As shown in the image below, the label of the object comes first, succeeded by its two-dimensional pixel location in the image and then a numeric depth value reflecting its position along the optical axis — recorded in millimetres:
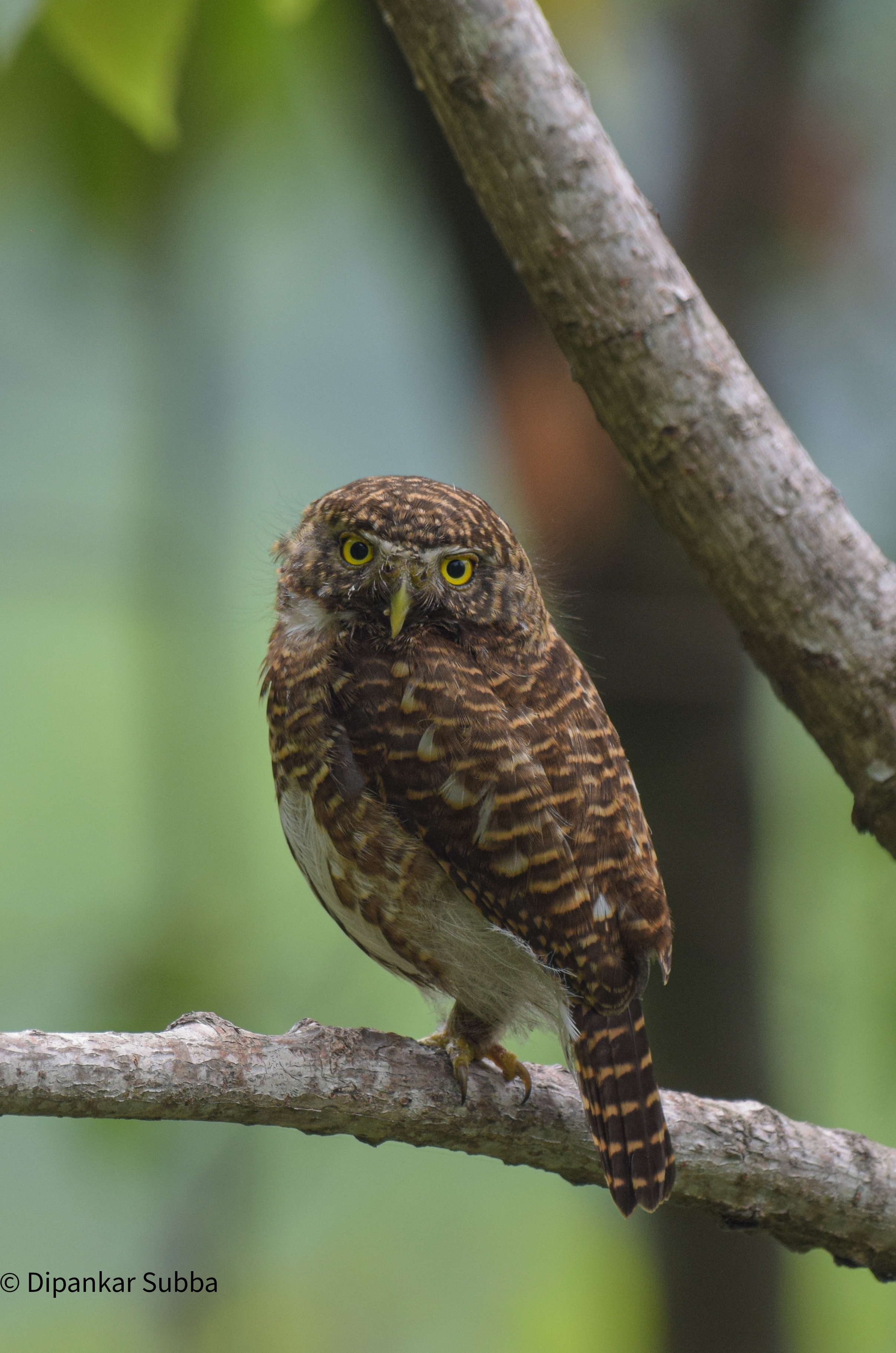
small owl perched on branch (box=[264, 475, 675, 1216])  6423
